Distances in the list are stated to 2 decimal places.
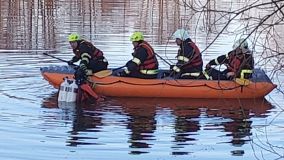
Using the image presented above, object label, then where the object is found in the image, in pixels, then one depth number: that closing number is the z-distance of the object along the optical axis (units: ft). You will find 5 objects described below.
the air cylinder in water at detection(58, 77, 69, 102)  44.62
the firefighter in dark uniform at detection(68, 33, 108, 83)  47.75
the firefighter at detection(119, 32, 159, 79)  47.11
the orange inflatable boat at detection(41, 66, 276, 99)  46.73
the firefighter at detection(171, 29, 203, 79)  44.32
